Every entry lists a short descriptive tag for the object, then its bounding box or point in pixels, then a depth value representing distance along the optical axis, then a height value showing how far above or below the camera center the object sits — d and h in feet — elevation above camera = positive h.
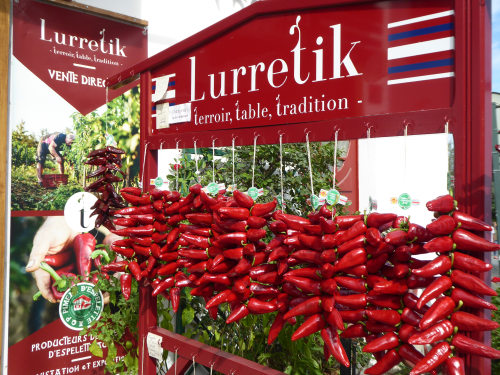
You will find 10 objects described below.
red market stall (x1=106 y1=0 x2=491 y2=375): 3.43 +1.23
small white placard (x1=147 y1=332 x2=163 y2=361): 5.98 -2.39
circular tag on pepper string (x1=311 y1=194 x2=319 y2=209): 4.09 -0.10
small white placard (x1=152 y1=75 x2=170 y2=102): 6.22 +1.64
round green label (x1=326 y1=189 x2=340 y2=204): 3.75 -0.05
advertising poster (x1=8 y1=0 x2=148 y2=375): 8.75 +0.83
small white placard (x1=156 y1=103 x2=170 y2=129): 6.28 +1.20
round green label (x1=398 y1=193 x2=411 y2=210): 3.43 -0.08
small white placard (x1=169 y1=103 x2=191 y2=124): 5.87 +1.18
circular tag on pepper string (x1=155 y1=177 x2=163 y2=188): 5.87 +0.12
